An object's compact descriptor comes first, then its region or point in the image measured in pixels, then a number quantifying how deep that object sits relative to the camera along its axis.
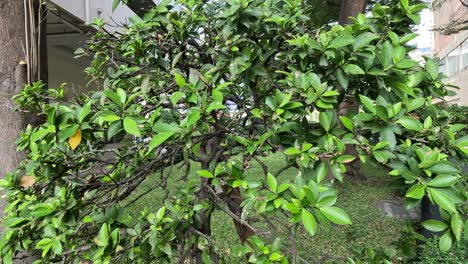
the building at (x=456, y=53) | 12.73
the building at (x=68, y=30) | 5.90
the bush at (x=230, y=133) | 1.01
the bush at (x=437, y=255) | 2.94
